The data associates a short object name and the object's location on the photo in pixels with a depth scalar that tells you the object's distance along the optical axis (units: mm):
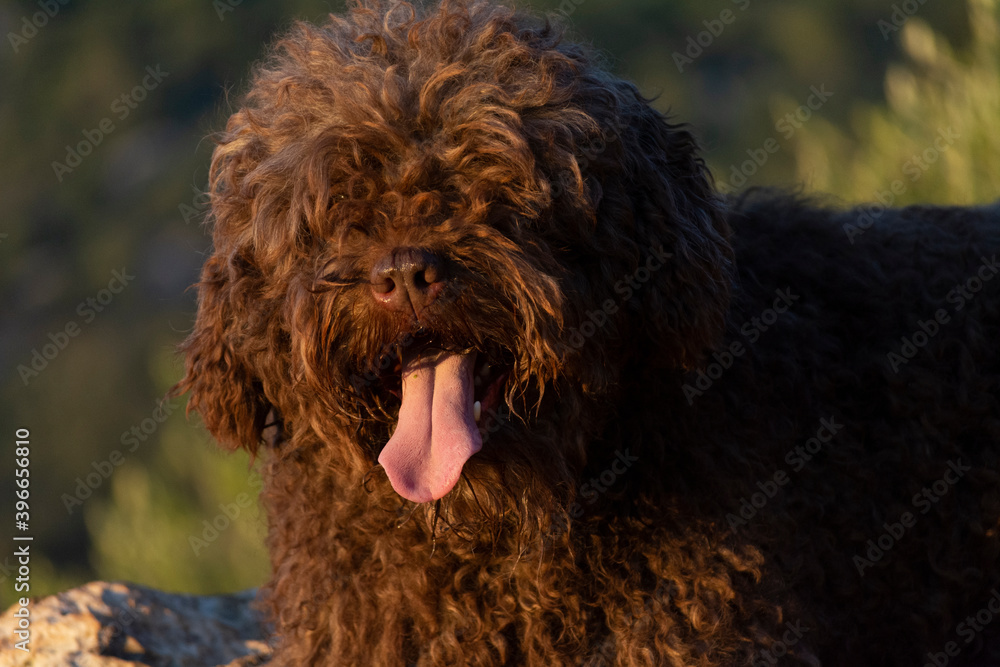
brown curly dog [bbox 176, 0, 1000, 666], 6785
